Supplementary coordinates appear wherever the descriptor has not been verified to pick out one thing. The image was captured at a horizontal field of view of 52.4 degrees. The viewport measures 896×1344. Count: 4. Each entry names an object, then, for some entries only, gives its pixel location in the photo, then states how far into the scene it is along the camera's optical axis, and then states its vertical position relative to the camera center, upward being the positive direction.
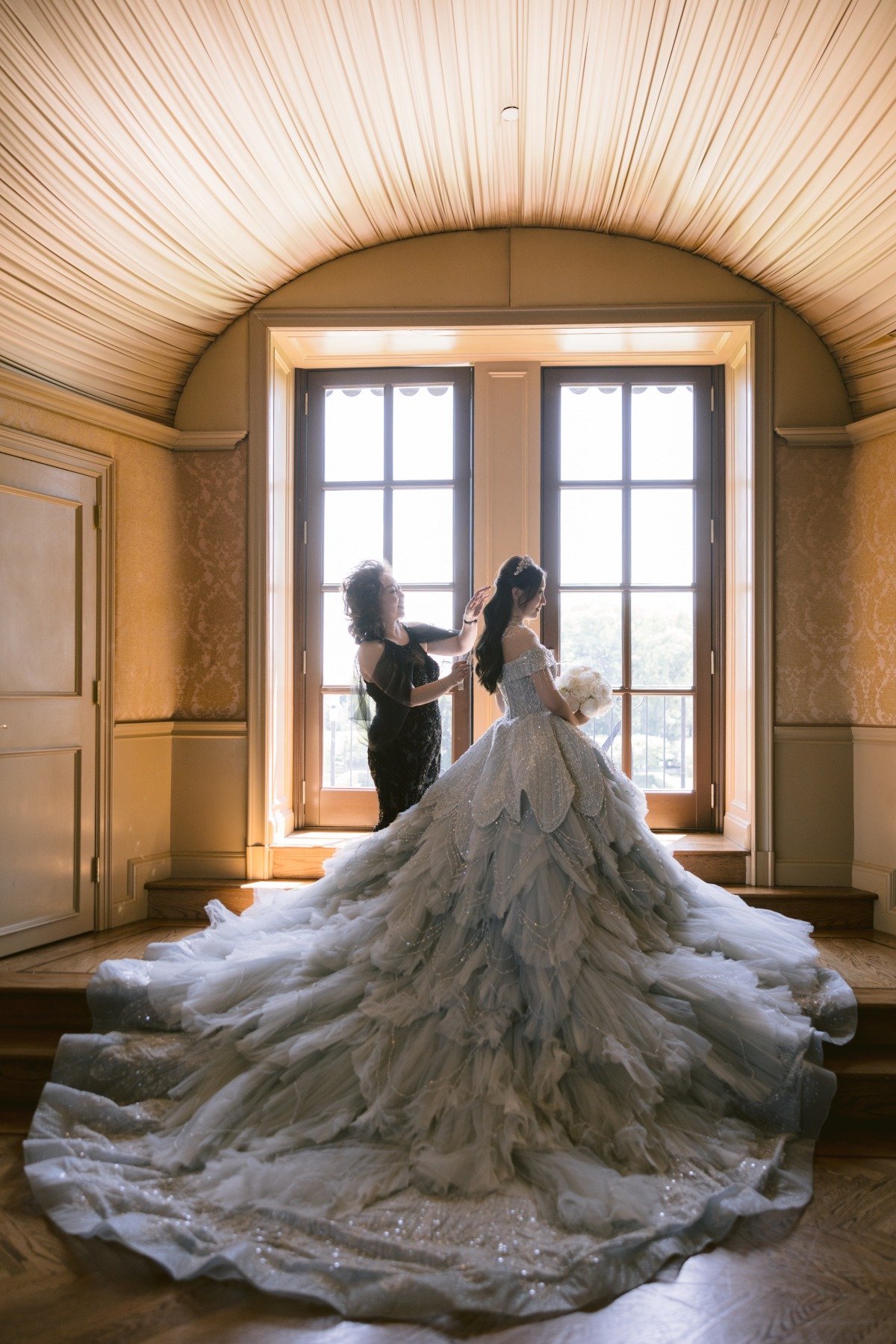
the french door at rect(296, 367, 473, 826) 4.82 +0.87
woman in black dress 3.42 +0.00
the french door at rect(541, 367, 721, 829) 4.76 +0.67
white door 3.73 -0.06
